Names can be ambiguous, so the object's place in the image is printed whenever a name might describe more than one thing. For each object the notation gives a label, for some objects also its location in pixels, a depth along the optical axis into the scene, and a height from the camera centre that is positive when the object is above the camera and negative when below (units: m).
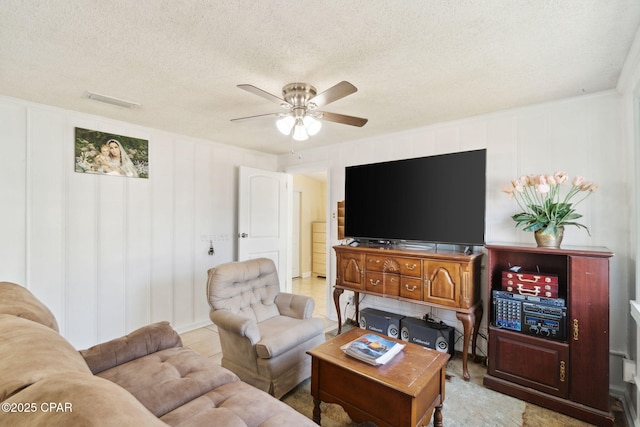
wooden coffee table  1.57 -0.99
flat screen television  2.67 +0.14
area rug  1.98 -1.40
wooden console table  2.54 -0.62
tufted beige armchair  2.19 -0.96
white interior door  4.08 -0.08
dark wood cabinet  1.99 -1.02
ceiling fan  2.10 +0.71
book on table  1.81 -0.88
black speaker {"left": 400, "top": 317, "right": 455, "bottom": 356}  2.81 -1.17
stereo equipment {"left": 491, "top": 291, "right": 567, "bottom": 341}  2.16 -0.77
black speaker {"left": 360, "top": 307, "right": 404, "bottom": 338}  3.08 -1.16
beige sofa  0.64 -0.53
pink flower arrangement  2.28 +0.12
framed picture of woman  2.93 +0.59
